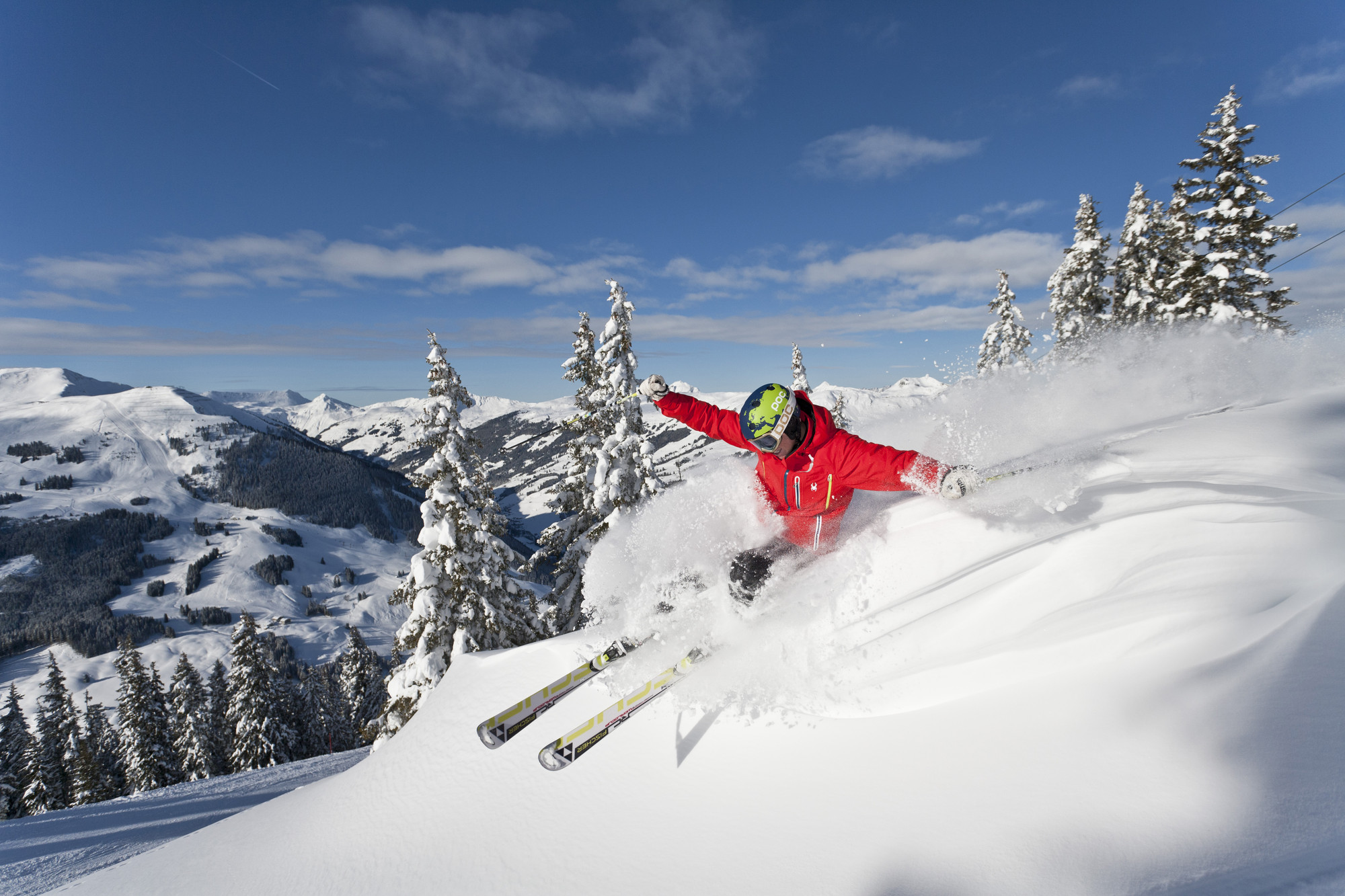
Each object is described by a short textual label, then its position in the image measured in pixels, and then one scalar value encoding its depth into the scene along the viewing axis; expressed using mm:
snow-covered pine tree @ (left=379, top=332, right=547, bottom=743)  13836
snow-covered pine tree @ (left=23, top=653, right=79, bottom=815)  27203
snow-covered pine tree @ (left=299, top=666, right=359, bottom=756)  39094
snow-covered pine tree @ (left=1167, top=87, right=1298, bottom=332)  16500
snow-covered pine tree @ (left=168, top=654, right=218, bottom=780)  28703
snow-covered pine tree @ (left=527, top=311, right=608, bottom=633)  17250
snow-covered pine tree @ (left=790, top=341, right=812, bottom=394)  26875
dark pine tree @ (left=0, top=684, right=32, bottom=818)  27078
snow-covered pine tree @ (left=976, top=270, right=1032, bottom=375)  32406
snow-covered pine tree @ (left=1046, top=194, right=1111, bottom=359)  26609
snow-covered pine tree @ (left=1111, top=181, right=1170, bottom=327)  22103
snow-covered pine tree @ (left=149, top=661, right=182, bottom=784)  28172
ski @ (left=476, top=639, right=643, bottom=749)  5027
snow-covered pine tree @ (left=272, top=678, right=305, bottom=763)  29500
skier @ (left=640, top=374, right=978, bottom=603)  4832
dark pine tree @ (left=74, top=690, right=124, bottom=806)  25266
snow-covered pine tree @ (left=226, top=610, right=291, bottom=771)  27891
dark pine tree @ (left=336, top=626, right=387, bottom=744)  37031
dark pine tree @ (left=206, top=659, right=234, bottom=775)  31031
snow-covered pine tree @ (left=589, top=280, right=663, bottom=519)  16062
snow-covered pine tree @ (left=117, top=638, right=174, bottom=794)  27328
